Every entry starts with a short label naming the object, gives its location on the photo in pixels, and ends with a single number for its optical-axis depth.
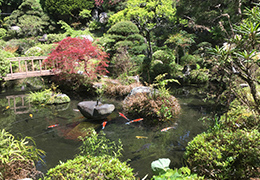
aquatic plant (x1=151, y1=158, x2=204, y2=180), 1.87
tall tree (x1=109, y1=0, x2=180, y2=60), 11.54
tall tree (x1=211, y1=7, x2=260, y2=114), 2.95
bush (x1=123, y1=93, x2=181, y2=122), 6.07
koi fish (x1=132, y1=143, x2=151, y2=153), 4.51
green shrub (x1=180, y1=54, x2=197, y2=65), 12.59
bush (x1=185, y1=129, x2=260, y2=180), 2.62
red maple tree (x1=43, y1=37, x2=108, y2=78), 9.15
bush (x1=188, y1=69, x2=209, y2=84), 11.09
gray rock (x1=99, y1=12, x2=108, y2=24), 19.52
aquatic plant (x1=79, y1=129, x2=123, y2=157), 2.90
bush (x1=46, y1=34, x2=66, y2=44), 17.26
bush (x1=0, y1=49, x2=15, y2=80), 9.03
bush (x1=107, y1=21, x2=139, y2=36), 11.78
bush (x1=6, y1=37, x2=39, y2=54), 16.12
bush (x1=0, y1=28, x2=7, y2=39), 18.25
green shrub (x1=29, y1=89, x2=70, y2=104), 8.04
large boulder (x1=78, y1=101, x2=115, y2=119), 6.08
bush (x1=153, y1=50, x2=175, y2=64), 11.17
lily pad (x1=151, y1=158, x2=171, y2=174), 1.98
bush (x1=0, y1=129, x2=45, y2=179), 2.72
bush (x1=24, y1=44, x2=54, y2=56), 13.35
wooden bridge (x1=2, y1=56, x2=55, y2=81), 9.46
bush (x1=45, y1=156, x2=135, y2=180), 2.18
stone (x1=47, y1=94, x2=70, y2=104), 8.07
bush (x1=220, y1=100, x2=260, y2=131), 3.35
